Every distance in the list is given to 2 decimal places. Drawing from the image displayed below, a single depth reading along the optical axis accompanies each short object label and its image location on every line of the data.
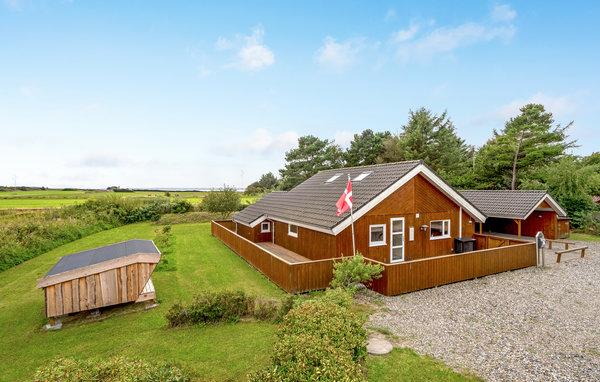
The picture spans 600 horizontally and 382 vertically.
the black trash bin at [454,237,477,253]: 14.17
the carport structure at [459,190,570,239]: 17.83
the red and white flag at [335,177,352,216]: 10.11
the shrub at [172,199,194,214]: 35.09
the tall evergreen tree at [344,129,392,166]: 49.28
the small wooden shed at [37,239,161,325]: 7.49
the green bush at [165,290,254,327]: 7.39
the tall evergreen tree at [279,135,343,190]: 48.03
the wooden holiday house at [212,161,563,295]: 9.93
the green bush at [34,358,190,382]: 3.50
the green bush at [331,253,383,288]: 8.80
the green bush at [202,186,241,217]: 26.40
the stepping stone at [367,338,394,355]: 5.82
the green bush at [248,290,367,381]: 3.69
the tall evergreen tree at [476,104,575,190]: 30.56
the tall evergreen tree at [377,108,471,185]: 39.78
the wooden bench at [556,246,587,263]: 13.71
